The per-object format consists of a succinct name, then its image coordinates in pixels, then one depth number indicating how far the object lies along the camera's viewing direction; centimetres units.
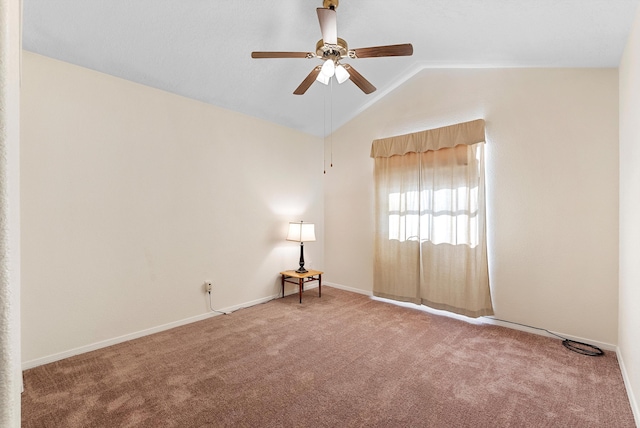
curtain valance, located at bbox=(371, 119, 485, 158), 328
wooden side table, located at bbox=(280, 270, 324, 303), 396
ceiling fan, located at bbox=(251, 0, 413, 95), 200
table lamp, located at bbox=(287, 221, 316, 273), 406
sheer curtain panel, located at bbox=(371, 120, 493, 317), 328
